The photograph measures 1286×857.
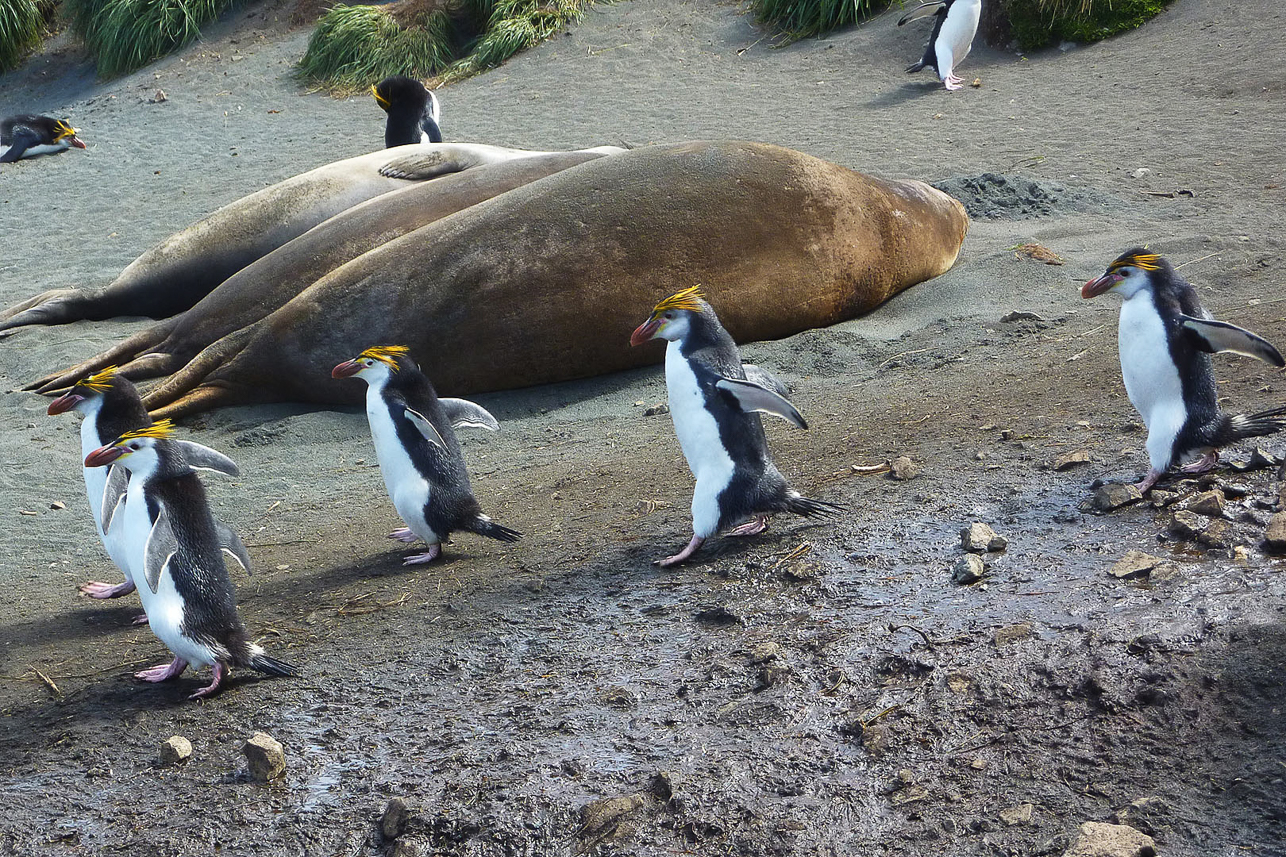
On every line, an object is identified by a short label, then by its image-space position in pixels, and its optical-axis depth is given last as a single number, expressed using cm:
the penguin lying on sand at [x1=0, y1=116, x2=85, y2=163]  1274
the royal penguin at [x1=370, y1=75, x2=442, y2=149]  979
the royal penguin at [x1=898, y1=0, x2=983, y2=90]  1062
